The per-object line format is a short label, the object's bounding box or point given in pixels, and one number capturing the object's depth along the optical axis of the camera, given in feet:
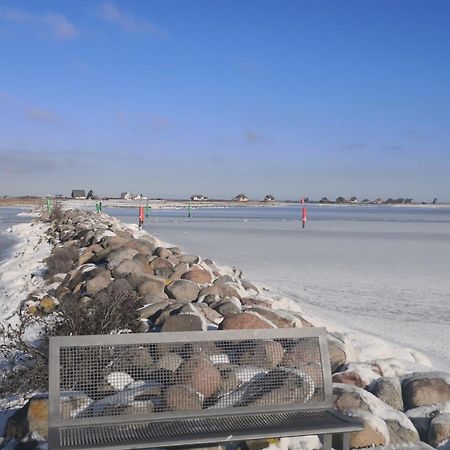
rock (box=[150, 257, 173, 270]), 30.94
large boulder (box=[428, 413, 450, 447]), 14.02
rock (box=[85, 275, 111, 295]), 26.61
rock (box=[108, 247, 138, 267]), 31.81
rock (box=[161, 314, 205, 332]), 19.10
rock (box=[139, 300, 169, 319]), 22.20
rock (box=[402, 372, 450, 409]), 15.72
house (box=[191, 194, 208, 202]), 480.23
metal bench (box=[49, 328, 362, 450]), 11.54
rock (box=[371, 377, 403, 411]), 15.65
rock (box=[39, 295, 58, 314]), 24.97
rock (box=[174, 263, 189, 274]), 29.91
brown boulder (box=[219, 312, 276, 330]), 19.11
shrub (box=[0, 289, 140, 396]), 15.66
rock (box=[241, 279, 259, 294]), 31.61
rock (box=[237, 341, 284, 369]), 13.96
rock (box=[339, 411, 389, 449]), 13.42
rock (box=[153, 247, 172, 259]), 34.86
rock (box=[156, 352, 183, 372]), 13.66
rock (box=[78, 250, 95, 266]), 37.27
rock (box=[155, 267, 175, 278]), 29.97
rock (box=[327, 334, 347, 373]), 18.76
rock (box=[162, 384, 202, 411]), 12.62
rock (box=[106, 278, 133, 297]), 23.51
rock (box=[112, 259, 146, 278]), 28.39
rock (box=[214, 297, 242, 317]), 23.07
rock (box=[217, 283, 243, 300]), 26.23
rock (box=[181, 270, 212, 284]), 28.86
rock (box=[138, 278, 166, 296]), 25.38
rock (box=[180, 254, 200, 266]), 33.37
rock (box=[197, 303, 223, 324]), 22.31
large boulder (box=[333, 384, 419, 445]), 13.85
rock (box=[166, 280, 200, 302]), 25.26
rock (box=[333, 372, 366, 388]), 16.63
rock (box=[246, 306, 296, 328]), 21.88
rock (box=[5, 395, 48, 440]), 12.98
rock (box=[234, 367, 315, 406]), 13.12
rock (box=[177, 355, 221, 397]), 13.62
